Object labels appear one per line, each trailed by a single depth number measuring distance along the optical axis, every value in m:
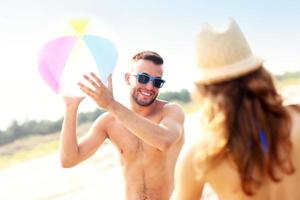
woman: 2.46
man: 4.31
